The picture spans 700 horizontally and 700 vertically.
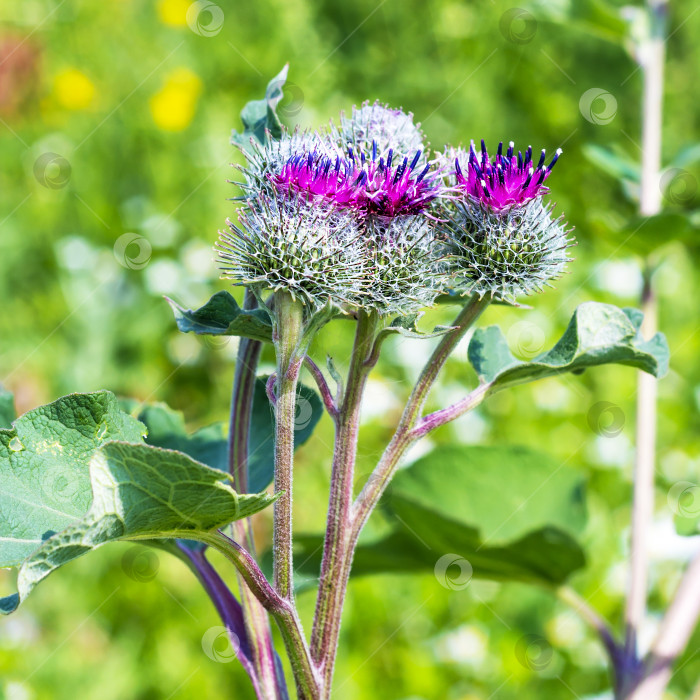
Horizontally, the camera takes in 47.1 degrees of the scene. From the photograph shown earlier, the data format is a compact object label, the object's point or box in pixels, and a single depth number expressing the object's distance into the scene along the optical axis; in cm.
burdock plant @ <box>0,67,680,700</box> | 81
